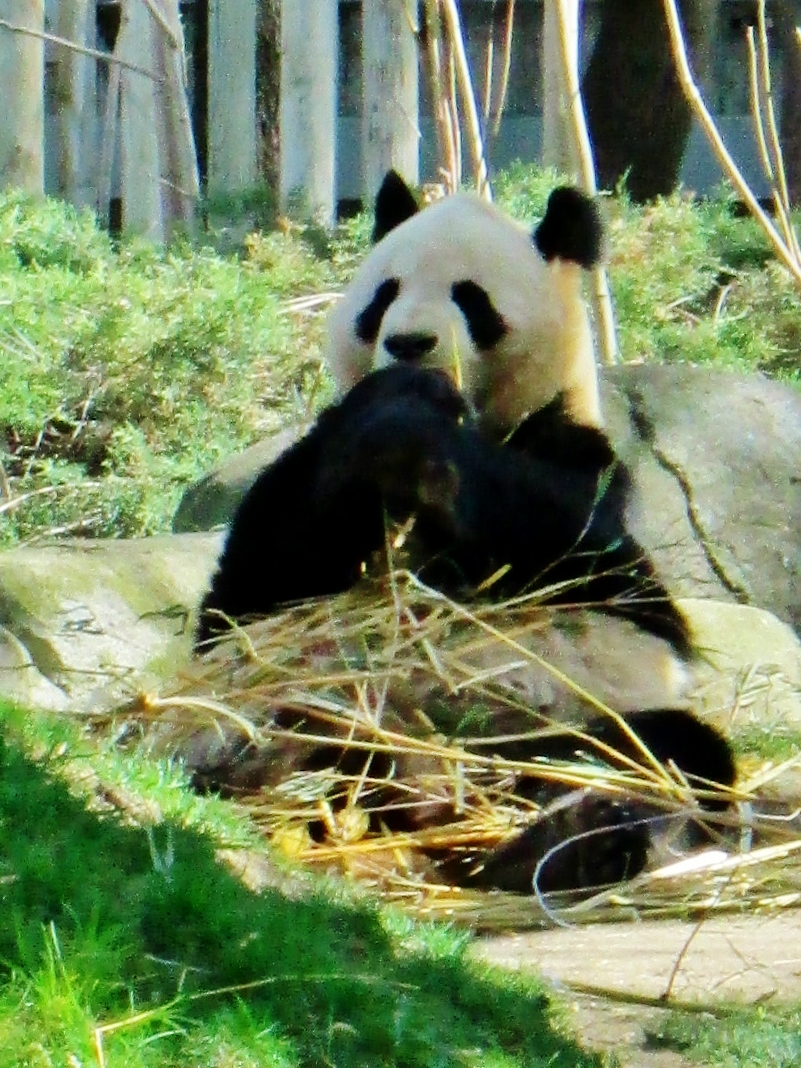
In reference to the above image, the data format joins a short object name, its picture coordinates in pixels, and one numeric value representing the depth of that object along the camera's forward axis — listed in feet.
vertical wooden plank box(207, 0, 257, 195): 88.89
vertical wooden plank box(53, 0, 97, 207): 84.69
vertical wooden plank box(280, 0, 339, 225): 81.00
